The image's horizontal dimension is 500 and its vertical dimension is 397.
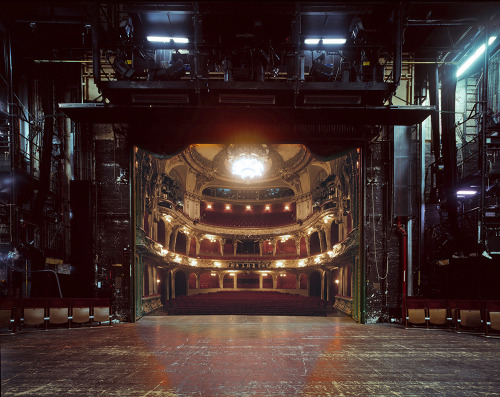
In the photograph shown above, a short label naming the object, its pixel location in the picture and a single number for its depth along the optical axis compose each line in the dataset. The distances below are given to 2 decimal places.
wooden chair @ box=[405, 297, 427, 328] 9.98
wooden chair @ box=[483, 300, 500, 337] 8.81
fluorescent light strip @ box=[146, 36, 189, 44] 10.09
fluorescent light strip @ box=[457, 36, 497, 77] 11.02
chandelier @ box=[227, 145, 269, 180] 24.73
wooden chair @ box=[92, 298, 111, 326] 10.38
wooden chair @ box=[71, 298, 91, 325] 10.02
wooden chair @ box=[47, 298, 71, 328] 9.74
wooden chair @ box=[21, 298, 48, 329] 9.41
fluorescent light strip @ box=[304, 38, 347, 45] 10.64
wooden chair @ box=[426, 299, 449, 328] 9.87
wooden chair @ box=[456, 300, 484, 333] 9.22
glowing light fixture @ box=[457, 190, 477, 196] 12.81
